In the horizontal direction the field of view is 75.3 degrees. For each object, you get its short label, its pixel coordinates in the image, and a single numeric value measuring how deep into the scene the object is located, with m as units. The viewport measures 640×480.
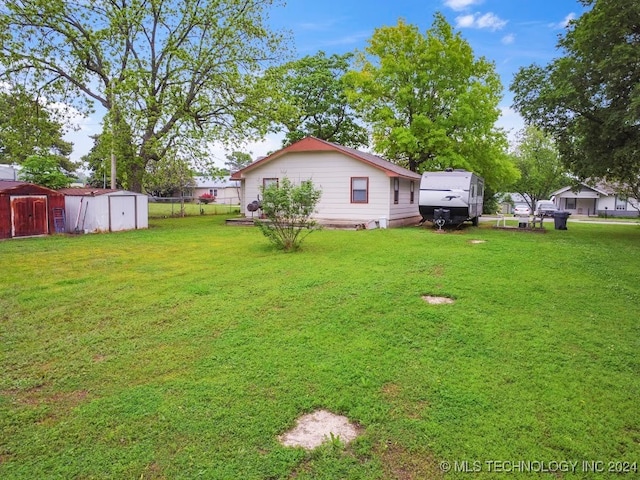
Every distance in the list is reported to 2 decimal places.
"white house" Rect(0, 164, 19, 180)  22.90
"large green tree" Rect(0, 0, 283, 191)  16.31
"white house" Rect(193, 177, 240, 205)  56.94
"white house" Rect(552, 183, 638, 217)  38.78
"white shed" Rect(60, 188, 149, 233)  14.33
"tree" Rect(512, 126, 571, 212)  38.72
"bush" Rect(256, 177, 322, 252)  9.21
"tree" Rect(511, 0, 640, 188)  11.75
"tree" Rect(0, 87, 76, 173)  17.11
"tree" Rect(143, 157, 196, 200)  20.65
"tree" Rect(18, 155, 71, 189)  15.72
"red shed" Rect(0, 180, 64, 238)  12.45
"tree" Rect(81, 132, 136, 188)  16.61
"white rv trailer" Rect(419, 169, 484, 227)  14.92
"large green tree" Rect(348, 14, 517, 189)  22.36
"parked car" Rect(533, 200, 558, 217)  34.44
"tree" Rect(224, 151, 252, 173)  20.87
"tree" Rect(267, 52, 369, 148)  28.66
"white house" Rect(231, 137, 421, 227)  16.66
